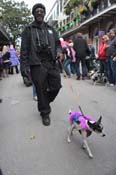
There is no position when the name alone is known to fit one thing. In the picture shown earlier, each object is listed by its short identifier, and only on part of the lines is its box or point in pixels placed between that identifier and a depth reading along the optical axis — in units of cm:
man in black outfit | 267
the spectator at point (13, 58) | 803
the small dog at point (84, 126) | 201
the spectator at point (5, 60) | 758
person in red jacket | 493
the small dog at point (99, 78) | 520
